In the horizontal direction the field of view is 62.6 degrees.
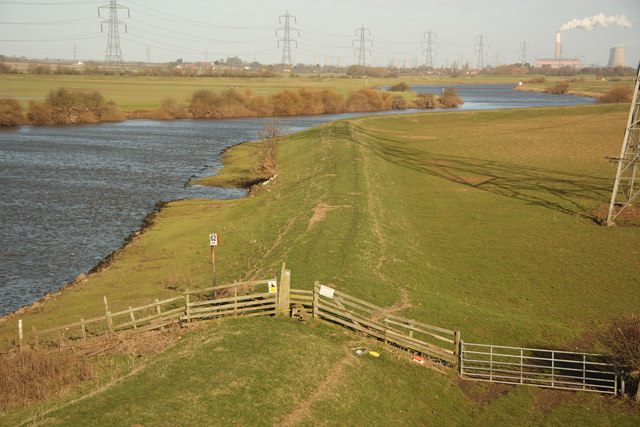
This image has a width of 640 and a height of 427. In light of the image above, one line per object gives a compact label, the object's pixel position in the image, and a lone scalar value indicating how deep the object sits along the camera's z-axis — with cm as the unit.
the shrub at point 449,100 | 17025
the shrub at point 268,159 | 6469
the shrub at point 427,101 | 16962
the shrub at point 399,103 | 16950
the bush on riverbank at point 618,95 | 14112
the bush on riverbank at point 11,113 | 11406
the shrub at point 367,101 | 16500
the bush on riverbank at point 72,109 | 11988
